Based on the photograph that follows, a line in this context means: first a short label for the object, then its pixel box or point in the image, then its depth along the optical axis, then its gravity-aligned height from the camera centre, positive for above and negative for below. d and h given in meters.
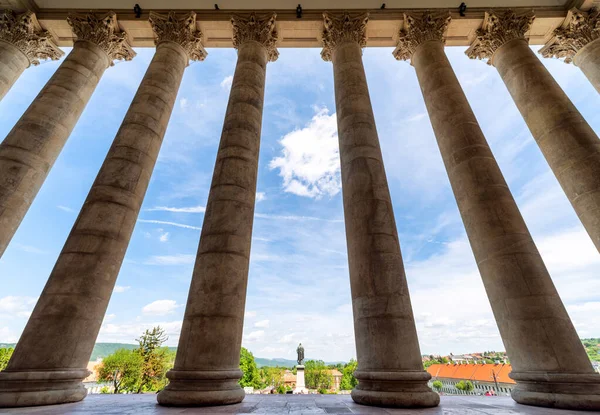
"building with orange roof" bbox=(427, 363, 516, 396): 130.88 +1.24
